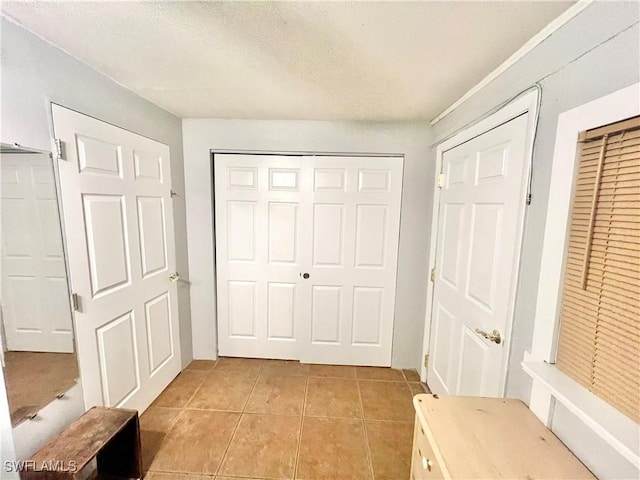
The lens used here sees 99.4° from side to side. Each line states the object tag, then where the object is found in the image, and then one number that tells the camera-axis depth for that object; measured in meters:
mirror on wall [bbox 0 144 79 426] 1.09
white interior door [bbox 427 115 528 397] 1.28
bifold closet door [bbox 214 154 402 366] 2.38
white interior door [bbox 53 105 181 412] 1.41
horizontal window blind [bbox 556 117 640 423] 0.75
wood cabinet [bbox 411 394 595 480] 0.83
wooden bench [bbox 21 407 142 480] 1.11
